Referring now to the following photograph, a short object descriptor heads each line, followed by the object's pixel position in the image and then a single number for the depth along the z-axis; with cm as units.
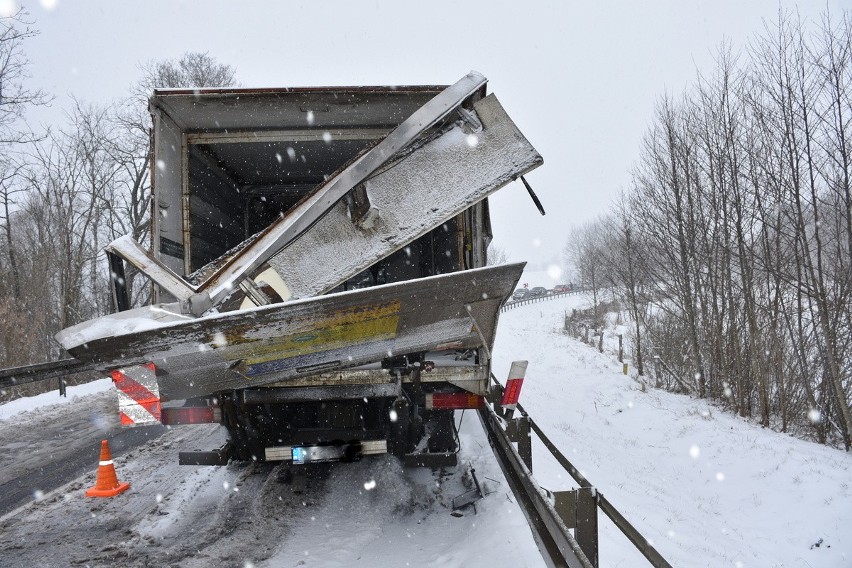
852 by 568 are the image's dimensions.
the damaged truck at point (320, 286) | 244
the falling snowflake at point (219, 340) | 229
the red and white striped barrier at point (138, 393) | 249
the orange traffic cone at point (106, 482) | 463
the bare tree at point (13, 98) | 1337
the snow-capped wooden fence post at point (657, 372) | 1400
